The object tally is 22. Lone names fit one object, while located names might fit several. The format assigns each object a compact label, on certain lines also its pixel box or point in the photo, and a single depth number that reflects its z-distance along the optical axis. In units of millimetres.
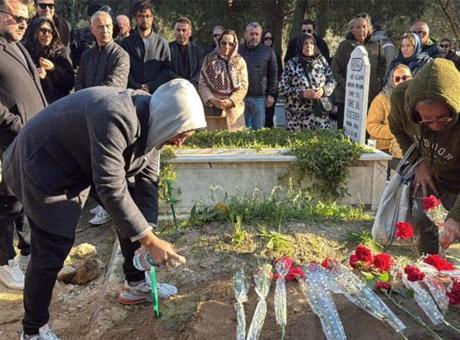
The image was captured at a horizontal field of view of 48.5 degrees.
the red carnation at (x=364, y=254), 2529
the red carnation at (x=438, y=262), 2514
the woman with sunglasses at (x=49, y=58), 4848
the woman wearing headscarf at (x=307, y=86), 5914
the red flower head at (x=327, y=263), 2738
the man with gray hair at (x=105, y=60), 4750
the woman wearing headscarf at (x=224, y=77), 5844
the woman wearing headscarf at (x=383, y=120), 5211
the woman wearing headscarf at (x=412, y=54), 5613
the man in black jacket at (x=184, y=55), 6230
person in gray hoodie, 2242
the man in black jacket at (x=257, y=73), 6508
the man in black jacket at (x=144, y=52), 5715
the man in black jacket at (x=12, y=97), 3473
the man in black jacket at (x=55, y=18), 5535
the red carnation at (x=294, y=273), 2730
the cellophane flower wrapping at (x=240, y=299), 2381
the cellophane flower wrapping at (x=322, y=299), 2348
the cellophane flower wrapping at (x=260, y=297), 2371
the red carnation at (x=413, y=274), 2379
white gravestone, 5566
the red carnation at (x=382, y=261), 2518
